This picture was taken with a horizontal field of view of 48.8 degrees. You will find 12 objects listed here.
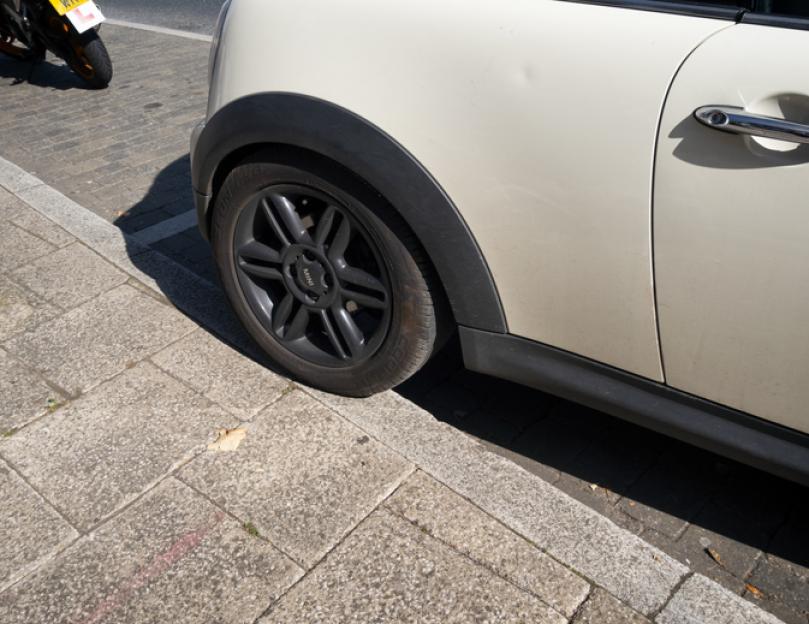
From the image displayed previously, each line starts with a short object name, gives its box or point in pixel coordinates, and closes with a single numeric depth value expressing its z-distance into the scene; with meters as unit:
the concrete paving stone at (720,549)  2.61
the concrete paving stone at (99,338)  3.30
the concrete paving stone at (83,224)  4.13
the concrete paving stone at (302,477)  2.57
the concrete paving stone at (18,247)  4.10
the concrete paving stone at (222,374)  3.13
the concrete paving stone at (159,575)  2.31
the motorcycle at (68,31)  6.78
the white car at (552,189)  2.00
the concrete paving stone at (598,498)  2.77
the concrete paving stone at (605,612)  2.27
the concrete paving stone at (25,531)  2.46
